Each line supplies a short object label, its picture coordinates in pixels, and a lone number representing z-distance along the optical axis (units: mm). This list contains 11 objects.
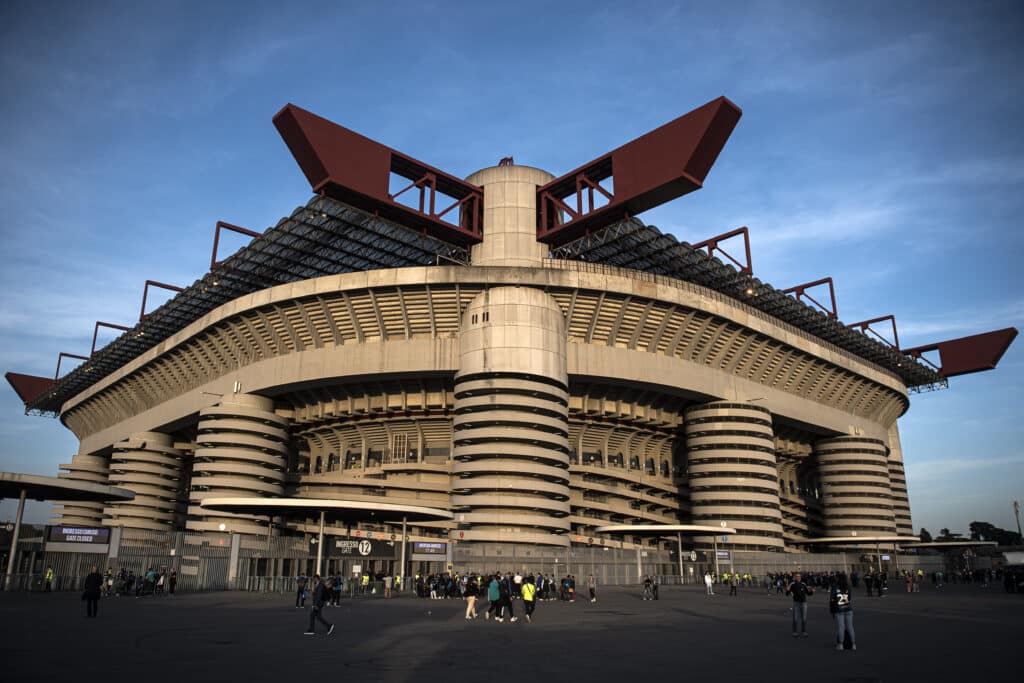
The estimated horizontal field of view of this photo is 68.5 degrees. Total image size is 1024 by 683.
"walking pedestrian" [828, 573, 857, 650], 16062
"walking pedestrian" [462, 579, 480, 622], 24688
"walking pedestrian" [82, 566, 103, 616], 23016
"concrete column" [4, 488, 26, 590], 34469
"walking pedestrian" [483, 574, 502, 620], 24281
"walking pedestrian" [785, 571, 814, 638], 19156
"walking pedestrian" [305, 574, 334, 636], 18811
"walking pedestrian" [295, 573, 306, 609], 28595
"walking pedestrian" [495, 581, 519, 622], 24391
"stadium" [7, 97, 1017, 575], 51344
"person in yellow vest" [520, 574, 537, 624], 24266
